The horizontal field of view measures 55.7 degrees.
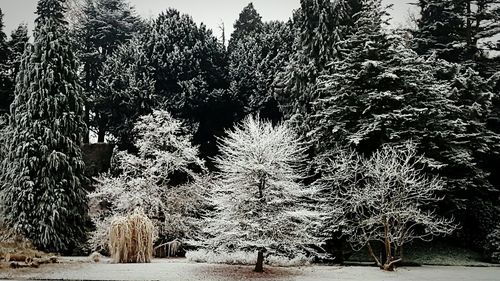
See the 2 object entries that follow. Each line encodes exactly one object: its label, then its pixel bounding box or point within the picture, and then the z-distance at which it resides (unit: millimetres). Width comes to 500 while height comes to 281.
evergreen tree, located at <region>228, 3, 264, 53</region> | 45844
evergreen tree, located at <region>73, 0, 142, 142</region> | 40344
